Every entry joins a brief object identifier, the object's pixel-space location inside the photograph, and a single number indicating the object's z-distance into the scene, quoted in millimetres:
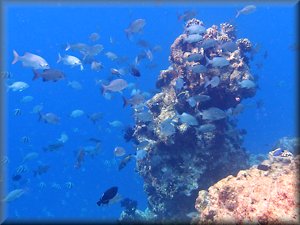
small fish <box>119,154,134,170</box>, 10031
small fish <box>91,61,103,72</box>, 11836
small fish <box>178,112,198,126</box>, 9117
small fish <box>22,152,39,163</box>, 13164
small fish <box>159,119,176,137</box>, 9422
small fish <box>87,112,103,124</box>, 12984
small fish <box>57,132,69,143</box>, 13728
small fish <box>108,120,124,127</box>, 13502
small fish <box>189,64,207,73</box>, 9094
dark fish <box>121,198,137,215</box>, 11106
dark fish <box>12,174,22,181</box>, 12309
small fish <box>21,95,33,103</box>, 15250
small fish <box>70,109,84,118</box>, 14033
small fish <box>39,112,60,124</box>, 11891
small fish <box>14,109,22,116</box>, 13250
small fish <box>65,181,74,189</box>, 14405
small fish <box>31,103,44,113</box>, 13408
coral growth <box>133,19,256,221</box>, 9820
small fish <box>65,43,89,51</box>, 12148
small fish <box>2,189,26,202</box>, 10102
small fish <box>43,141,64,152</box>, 12352
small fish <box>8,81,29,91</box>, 12188
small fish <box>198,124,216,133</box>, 9109
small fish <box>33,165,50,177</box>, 13039
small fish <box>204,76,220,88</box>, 9078
